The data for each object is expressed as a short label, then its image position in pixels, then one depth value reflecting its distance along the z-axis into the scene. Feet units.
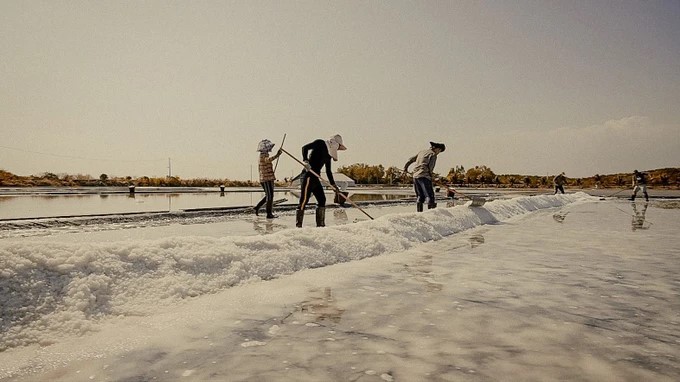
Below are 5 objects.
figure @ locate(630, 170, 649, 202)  71.48
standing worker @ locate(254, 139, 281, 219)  32.01
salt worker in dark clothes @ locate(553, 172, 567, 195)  86.64
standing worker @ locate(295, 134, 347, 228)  24.80
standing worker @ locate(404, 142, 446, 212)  32.40
